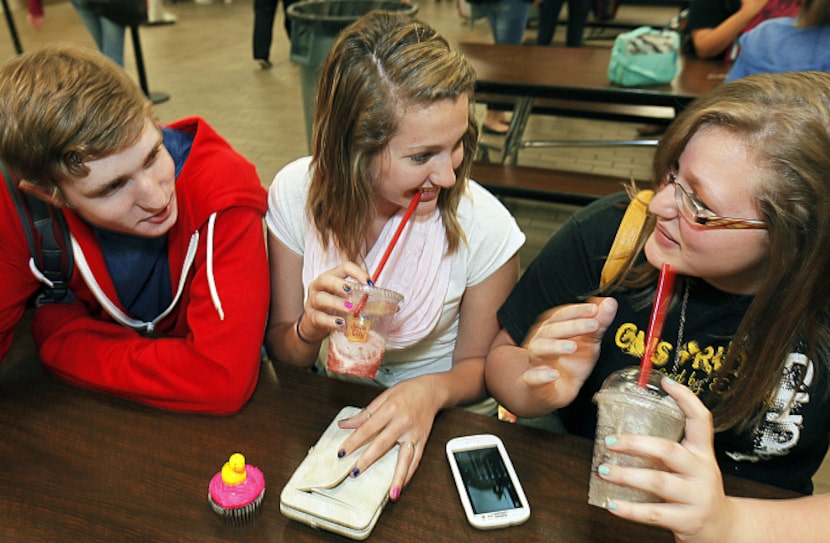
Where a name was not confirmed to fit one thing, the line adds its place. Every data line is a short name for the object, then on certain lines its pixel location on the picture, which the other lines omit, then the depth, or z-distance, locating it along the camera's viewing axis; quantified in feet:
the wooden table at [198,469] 2.81
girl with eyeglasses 2.54
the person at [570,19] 16.71
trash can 9.43
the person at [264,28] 18.22
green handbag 8.75
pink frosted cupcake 2.80
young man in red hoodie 3.30
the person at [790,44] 7.06
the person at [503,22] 14.85
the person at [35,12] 11.95
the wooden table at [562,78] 8.79
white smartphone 2.83
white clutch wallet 2.74
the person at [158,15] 25.54
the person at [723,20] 9.82
